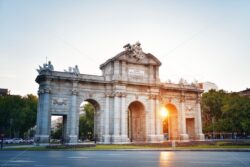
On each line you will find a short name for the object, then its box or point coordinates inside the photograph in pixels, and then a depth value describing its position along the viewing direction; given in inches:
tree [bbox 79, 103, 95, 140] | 3053.6
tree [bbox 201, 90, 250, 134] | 1877.5
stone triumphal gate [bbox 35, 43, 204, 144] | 1498.5
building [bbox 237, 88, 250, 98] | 3761.1
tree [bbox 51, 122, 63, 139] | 3373.5
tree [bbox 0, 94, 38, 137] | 2420.0
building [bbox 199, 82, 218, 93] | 4621.1
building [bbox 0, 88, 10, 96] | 3922.0
